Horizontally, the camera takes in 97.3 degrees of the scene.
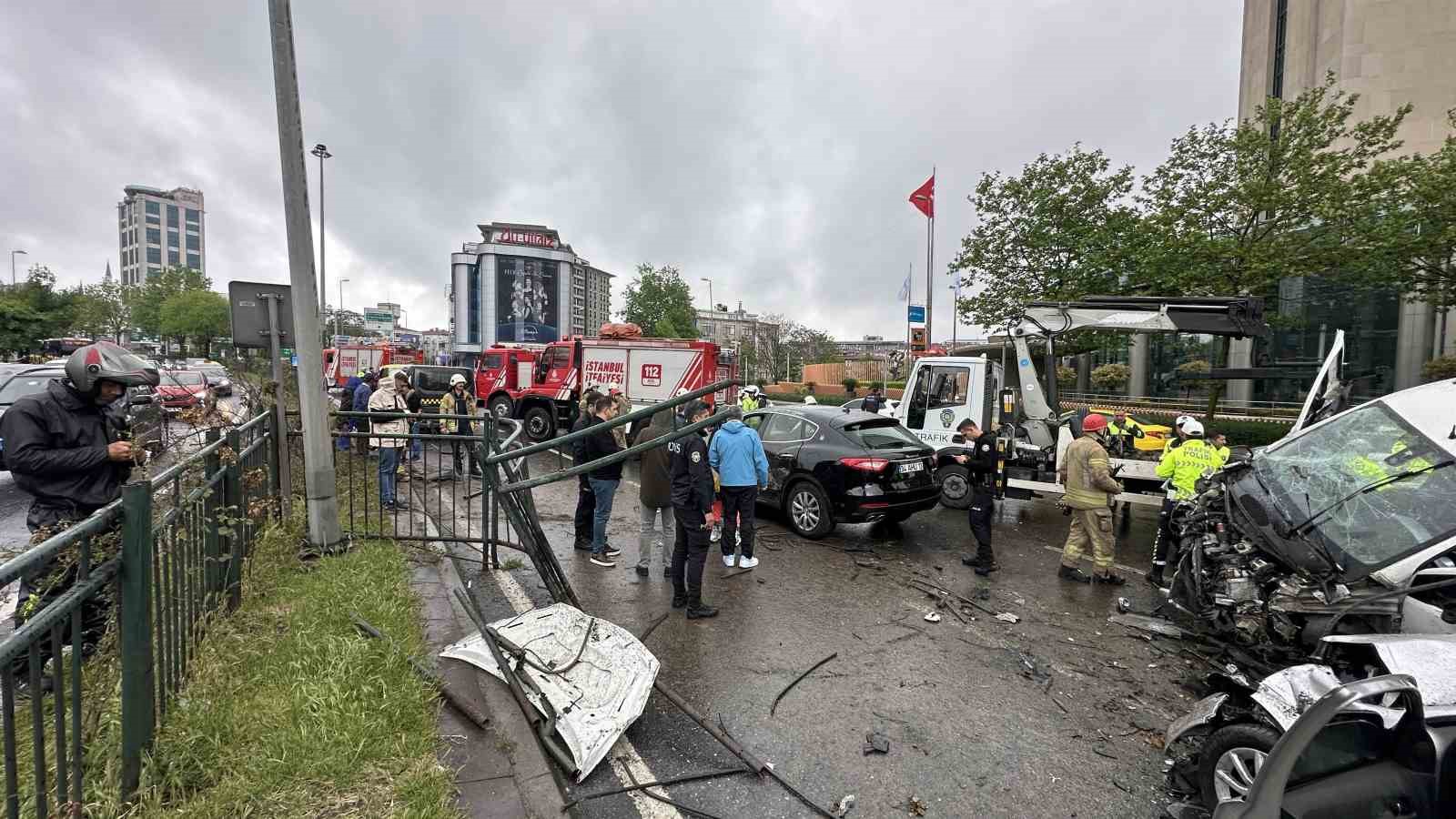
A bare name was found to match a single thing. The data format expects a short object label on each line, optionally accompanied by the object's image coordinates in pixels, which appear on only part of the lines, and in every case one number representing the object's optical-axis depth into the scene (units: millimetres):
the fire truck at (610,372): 14844
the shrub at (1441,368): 17094
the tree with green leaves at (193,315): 47656
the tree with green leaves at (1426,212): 11516
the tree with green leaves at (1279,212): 12023
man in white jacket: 7801
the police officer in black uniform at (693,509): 4996
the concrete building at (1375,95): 20000
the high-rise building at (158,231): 97125
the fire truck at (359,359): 29156
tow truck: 7879
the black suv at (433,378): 20438
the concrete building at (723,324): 106312
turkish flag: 19219
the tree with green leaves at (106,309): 41688
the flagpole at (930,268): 19516
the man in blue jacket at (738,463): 5844
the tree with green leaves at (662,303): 48094
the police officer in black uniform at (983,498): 6246
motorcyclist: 3174
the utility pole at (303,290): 4941
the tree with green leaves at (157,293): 52312
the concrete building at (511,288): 93188
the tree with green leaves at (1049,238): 14539
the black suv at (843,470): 6977
